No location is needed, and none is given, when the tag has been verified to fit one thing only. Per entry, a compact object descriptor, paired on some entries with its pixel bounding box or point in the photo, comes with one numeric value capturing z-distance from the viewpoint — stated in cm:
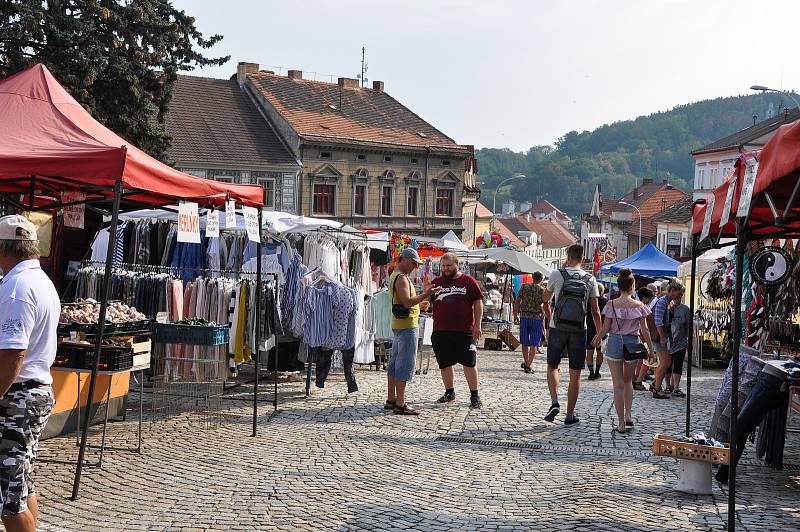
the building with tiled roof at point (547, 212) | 16062
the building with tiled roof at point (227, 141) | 4619
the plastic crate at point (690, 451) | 754
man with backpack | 1077
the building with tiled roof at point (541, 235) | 12700
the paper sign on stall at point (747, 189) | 625
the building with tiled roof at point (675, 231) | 7550
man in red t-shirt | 1162
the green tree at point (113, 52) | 2517
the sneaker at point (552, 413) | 1117
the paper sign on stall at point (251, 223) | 970
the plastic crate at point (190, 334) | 973
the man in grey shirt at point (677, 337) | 1417
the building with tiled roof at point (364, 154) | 5153
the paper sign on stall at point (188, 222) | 870
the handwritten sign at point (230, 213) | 966
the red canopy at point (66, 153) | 762
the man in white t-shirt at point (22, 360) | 490
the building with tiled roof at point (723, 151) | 6372
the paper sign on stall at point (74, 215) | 1015
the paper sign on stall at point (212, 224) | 950
